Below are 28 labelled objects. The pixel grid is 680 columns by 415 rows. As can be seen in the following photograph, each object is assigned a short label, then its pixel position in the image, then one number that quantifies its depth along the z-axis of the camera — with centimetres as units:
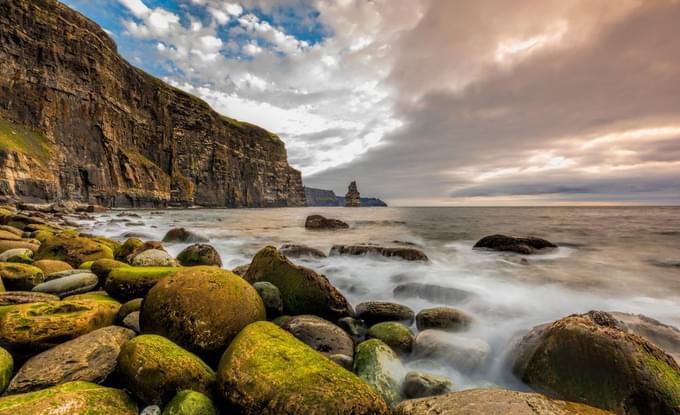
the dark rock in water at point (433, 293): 691
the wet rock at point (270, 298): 472
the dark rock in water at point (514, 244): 1321
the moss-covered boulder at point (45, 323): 294
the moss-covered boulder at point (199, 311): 325
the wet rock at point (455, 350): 411
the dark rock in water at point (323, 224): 2530
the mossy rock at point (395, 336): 429
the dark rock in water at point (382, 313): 536
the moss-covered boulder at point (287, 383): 223
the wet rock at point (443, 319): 514
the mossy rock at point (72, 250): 645
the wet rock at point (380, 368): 321
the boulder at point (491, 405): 227
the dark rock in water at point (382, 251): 1112
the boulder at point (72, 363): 249
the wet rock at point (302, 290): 504
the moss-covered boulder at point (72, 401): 197
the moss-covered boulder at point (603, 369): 285
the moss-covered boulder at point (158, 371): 241
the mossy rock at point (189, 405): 221
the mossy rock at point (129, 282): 444
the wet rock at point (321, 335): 396
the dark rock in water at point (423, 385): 320
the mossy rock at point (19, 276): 457
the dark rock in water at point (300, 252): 1116
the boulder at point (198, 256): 765
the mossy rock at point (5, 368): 245
